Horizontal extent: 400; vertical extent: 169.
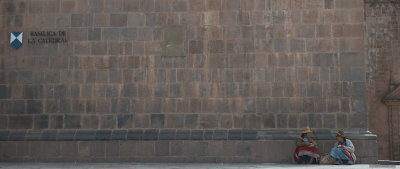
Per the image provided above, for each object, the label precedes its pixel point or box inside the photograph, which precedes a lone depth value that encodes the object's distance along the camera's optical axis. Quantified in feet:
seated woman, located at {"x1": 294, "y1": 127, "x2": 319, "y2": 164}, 34.91
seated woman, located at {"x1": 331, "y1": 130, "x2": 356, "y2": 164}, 34.37
